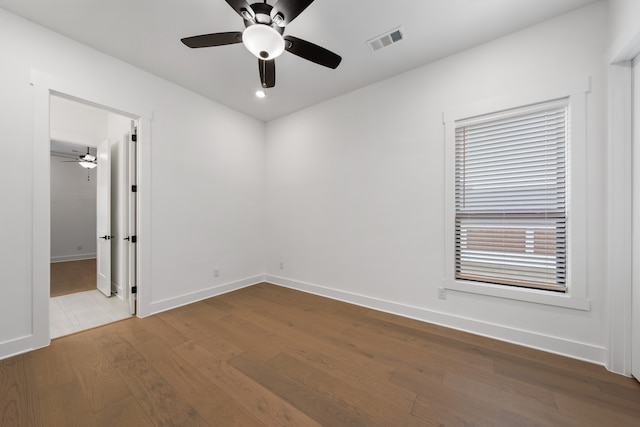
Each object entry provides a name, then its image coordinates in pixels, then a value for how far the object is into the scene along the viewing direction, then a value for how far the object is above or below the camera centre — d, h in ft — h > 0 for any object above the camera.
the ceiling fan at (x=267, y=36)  5.13 +4.34
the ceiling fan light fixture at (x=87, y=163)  19.90 +4.05
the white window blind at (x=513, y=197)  7.13 +0.53
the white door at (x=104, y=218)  11.86 -0.32
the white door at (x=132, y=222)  9.60 -0.40
